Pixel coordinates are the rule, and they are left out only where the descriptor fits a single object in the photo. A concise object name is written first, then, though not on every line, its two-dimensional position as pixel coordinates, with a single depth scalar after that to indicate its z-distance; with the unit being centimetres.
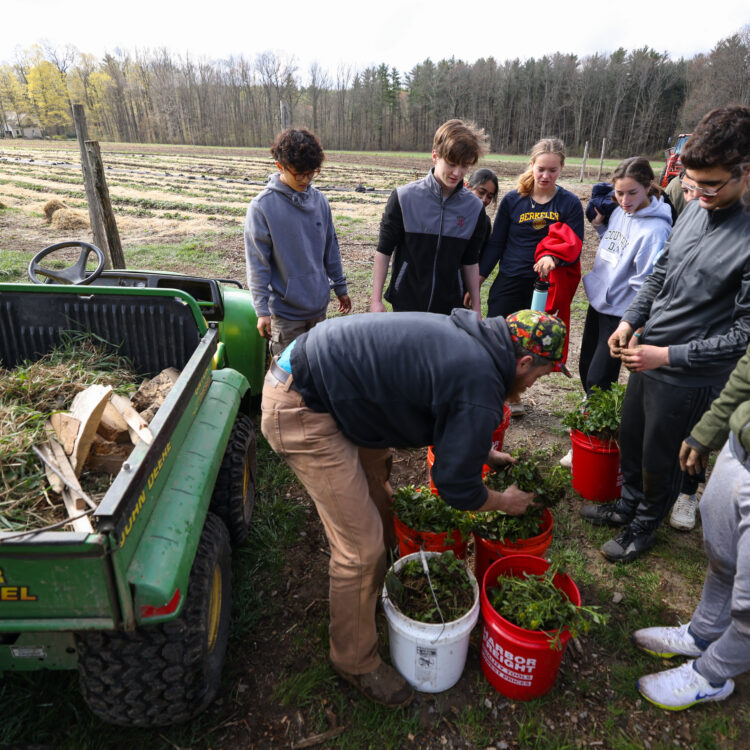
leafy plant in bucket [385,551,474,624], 232
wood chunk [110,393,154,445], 242
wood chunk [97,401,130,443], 245
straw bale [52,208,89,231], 1296
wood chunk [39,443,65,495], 208
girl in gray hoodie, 330
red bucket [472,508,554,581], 253
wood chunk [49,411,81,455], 228
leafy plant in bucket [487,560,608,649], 211
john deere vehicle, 159
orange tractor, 1427
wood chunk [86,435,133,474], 234
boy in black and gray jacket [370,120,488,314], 347
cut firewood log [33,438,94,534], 186
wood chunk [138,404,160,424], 271
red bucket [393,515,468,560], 259
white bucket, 218
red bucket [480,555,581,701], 213
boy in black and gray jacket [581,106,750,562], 225
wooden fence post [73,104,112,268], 644
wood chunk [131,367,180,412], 289
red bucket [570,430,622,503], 336
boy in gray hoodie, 350
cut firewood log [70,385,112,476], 224
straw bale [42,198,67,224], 1351
